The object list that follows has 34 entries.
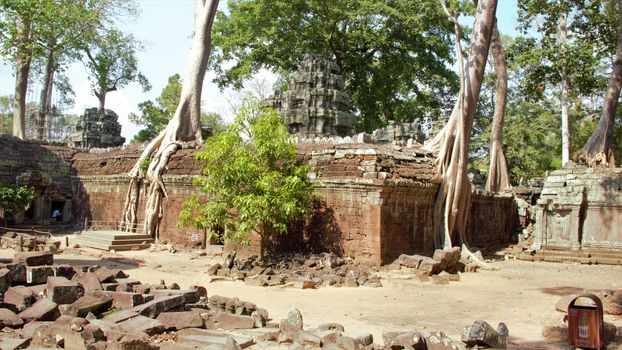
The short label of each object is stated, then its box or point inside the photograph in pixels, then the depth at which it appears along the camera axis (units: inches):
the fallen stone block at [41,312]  247.1
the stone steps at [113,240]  596.1
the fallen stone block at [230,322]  256.1
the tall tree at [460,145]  524.1
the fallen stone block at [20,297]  263.4
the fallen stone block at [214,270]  436.2
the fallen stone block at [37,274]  291.3
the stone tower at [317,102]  796.6
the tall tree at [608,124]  738.2
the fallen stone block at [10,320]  241.8
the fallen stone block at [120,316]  243.1
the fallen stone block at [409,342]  209.9
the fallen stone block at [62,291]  263.3
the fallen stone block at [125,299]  267.4
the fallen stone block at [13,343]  210.3
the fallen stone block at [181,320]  244.8
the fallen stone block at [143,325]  233.5
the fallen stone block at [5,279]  274.2
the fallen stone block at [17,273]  286.6
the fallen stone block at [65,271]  309.8
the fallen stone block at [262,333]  239.0
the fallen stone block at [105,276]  306.0
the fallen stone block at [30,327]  229.4
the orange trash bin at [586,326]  225.5
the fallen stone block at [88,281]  289.9
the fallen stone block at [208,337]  222.7
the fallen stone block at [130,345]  199.8
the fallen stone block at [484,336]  224.2
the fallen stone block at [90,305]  254.5
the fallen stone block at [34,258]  307.0
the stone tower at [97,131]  1056.8
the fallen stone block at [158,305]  256.1
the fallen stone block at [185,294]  275.6
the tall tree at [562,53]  783.1
